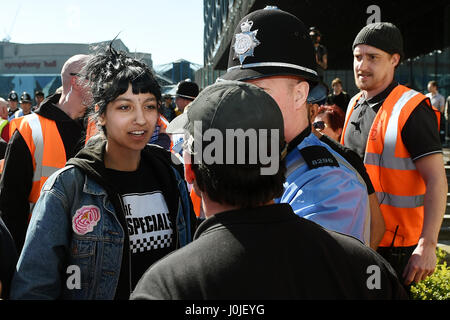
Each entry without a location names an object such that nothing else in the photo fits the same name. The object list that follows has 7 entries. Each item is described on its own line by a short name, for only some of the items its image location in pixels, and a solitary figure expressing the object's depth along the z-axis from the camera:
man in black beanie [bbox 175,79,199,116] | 7.98
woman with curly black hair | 1.99
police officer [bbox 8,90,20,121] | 14.64
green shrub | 4.12
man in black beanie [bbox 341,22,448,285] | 2.86
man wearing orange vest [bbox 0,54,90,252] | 3.09
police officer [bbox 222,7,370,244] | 1.71
